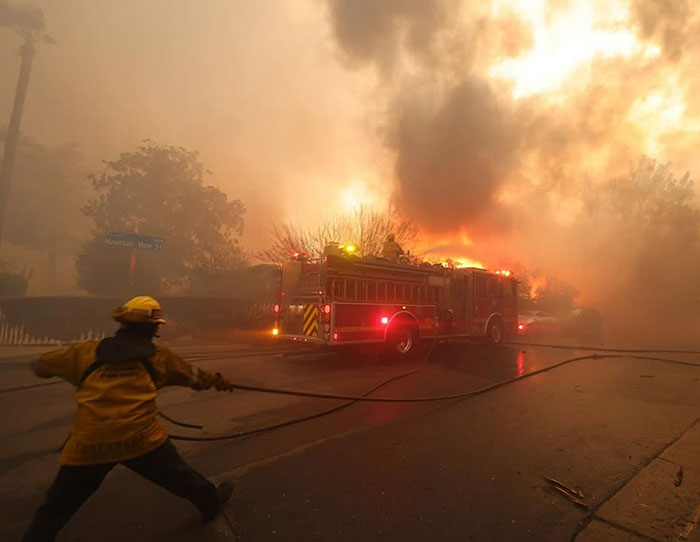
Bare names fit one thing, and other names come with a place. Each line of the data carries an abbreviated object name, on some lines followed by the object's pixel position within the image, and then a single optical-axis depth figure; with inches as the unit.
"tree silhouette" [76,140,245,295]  900.6
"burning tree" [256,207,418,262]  687.1
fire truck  317.7
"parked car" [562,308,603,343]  668.2
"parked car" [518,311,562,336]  634.2
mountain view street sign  495.5
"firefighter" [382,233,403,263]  404.2
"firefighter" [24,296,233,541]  76.7
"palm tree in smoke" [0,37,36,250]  887.7
